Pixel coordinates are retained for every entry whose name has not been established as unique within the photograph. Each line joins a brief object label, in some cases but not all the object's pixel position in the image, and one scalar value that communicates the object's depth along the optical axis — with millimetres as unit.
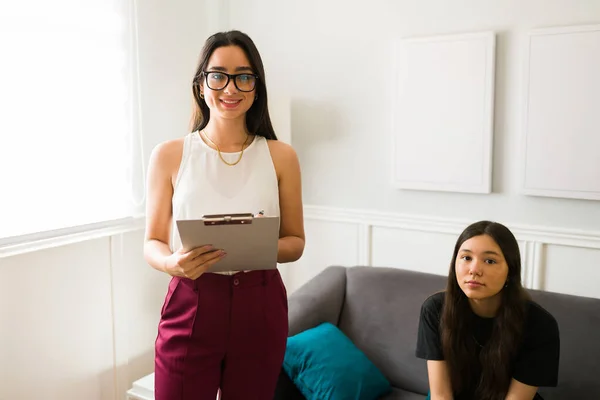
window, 2117
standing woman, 1475
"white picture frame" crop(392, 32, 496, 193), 2486
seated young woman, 1752
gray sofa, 2062
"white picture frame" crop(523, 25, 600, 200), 2268
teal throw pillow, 2152
